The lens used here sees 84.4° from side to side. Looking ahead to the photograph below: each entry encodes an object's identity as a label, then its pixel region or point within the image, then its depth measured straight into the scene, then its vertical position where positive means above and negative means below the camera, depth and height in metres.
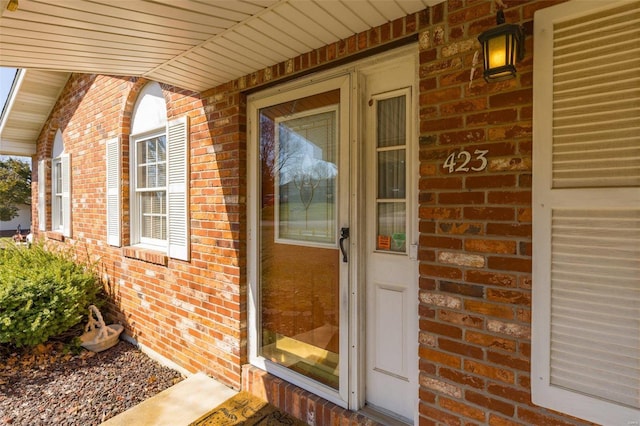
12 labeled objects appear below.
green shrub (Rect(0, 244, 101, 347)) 3.95 -1.10
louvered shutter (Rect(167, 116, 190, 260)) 3.48 +0.19
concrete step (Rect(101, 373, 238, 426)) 2.71 -1.63
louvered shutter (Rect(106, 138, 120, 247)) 4.58 +0.20
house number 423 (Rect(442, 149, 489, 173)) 1.77 +0.23
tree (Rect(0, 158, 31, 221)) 19.47 +1.08
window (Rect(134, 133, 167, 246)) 4.23 +0.21
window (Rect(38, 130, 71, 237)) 6.75 +0.33
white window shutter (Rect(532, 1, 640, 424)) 1.44 -0.02
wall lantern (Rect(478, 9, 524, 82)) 1.53 +0.70
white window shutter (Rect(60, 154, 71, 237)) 5.77 +0.21
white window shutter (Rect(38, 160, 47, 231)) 6.91 +0.23
